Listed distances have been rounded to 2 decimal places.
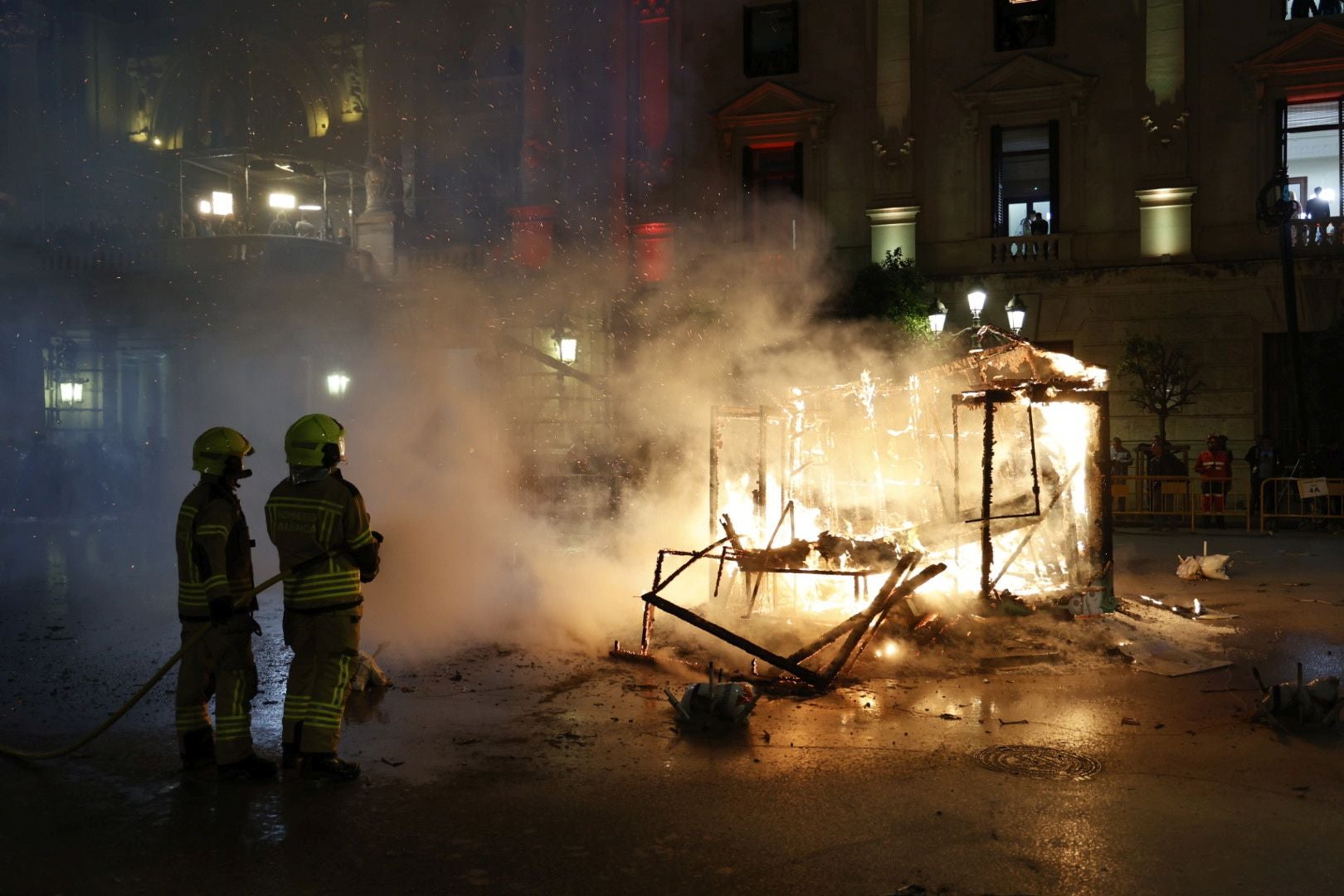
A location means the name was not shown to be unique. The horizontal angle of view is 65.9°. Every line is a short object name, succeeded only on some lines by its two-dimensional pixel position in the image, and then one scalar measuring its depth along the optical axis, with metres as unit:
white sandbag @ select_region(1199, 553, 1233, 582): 11.47
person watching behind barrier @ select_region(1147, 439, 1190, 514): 18.16
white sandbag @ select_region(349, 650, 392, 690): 6.75
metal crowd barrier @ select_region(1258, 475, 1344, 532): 16.22
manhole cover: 5.09
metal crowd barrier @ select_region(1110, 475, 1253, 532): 17.30
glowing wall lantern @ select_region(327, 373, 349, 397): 20.06
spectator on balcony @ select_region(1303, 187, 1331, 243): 19.28
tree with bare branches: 18.84
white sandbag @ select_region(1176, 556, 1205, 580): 11.49
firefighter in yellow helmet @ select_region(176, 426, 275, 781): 5.06
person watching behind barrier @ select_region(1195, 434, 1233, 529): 17.47
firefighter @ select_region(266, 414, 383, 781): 5.03
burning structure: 8.11
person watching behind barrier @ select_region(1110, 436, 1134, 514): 18.56
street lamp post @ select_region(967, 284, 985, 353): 15.20
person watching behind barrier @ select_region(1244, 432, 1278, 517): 18.06
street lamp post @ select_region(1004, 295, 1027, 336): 15.04
